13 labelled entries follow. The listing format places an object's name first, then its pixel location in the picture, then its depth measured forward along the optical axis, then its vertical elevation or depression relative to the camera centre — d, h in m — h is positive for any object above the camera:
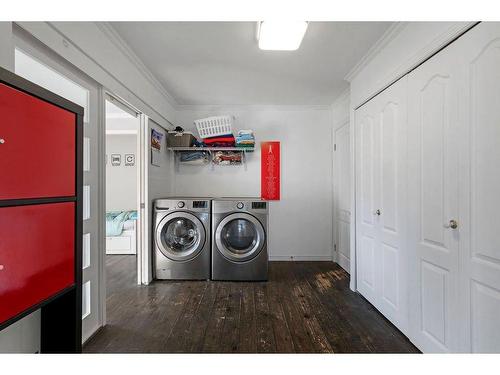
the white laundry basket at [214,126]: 3.27 +0.82
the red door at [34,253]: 0.81 -0.25
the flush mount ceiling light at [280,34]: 1.68 +1.10
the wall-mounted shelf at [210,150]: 3.31 +0.52
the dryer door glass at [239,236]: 2.89 -0.57
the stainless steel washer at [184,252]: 2.86 -0.64
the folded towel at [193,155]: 3.46 +0.46
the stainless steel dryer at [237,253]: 2.85 -0.66
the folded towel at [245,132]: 3.30 +0.74
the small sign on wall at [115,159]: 4.89 +0.56
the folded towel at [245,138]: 3.30 +0.67
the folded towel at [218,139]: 3.28 +0.64
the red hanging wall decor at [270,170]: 3.63 +0.25
